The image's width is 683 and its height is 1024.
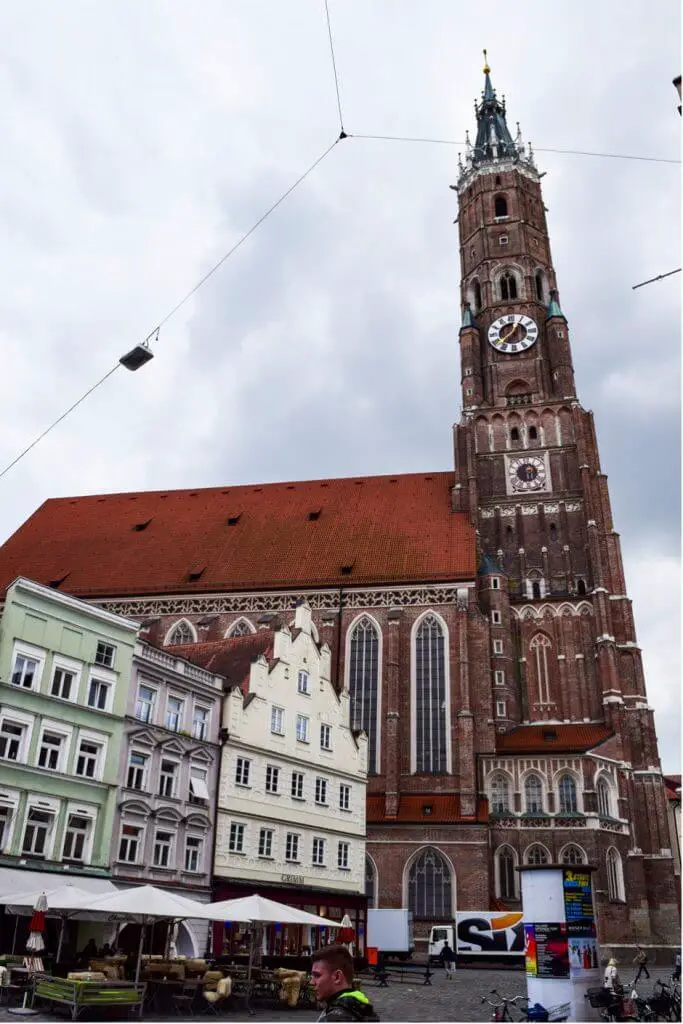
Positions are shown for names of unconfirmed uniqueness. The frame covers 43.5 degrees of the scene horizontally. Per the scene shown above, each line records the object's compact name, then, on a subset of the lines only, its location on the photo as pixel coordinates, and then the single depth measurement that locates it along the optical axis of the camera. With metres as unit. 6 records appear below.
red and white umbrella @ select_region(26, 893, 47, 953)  17.47
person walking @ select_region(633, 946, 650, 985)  32.59
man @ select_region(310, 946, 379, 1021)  4.75
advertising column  15.61
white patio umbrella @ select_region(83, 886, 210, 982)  16.17
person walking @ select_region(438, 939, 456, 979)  30.62
